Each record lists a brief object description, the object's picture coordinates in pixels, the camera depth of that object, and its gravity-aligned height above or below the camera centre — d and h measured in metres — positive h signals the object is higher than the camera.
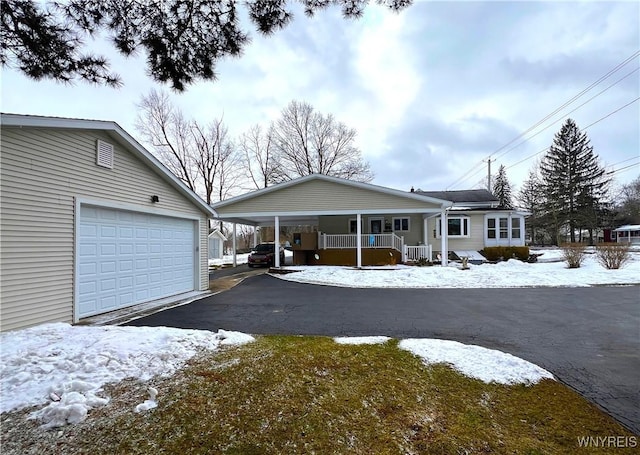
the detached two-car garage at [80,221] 5.36 +0.33
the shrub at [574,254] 14.81 -1.03
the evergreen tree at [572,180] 34.16 +5.89
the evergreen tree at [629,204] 39.28 +3.58
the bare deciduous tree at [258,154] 33.38 +8.68
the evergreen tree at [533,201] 36.09 +3.84
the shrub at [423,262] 16.33 -1.48
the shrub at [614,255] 13.79 -1.00
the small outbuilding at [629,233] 36.31 -0.07
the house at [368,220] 15.66 +0.95
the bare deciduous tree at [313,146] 32.53 +9.22
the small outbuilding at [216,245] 28.23 -0.82
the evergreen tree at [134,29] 4.28 +2.90
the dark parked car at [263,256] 19.78 -1.29
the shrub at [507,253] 18.73 -1.16
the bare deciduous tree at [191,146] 28.78 +8.82
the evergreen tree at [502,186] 45.34 +6.81
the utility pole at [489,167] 33.47 +7.24
